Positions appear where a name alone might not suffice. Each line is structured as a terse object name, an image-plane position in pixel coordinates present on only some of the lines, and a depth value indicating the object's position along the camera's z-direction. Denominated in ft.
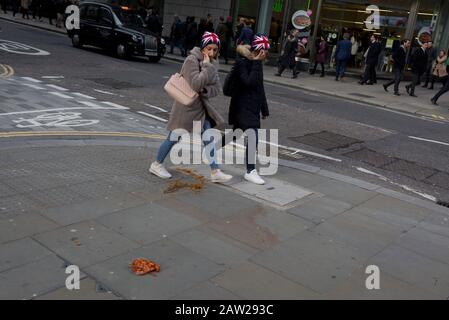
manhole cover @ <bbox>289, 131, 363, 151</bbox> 29.43
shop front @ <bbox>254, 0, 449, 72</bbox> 71.15
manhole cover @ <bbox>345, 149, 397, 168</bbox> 26.81
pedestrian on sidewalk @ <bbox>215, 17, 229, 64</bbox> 68.59
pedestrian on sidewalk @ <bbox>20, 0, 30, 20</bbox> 106.11
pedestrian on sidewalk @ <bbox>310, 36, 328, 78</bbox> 66.23
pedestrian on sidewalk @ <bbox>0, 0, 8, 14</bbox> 117.18
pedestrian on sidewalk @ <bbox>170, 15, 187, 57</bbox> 71.61
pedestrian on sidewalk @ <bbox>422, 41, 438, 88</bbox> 66.28
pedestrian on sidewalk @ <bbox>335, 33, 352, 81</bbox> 63.16
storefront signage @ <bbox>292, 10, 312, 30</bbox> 74.15
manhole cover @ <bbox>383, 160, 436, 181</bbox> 25.13
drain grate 20.85
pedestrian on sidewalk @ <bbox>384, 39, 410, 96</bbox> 56.49
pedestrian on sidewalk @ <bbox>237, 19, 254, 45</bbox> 62.03
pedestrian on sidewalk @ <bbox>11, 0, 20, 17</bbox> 107.50
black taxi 59.67
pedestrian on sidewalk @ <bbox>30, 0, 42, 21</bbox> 105.19
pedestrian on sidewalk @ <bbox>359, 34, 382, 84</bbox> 60.54
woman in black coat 19.12
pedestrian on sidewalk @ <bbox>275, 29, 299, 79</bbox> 62.34
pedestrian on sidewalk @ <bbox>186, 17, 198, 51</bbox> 69.10
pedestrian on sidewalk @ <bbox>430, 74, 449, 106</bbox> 49.64
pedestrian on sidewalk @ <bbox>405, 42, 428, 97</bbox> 54.75
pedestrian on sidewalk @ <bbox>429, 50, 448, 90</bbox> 57.88
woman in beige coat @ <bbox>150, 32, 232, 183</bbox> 17.95
